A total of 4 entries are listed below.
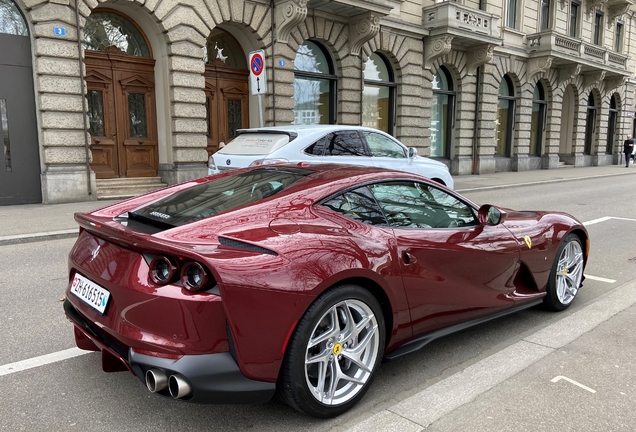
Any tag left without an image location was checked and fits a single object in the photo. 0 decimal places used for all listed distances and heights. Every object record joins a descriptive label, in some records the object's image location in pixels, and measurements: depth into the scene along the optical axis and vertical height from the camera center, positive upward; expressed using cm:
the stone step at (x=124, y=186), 1259 -101
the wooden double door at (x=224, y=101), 1530 +142
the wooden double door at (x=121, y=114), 1321 +90
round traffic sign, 1026 +168
